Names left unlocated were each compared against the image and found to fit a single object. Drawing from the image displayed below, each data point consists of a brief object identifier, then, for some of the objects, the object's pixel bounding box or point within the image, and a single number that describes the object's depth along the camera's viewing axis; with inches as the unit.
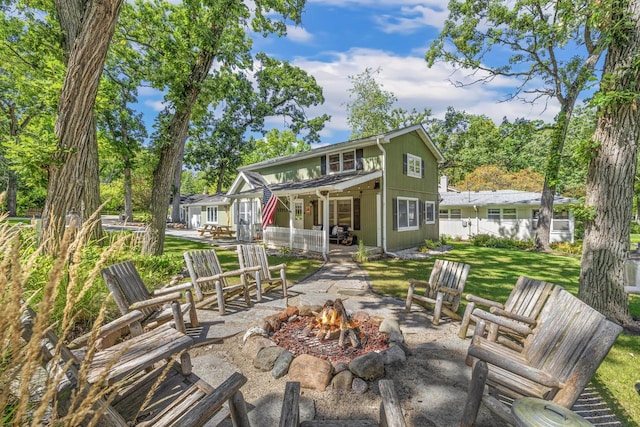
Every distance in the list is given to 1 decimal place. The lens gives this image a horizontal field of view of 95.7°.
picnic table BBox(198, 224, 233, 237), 754.6
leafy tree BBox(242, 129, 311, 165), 1366.9
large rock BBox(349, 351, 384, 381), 126.9
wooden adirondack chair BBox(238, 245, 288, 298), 251.1
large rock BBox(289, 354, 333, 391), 124.7
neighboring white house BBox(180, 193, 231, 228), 975.6
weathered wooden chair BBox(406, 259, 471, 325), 195.5
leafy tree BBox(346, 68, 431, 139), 1123.3
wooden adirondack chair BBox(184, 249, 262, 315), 207.3
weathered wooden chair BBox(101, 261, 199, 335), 142.5
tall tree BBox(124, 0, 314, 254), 324.5
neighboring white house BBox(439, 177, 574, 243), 695.7
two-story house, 500.4
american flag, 426.3
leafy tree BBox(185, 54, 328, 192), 878.4
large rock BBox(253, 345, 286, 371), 137.7
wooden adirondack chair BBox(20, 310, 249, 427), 77.4
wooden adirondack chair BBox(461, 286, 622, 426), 95.3
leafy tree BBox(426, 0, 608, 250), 532.1
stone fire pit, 127.0
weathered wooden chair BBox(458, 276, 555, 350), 147.8
